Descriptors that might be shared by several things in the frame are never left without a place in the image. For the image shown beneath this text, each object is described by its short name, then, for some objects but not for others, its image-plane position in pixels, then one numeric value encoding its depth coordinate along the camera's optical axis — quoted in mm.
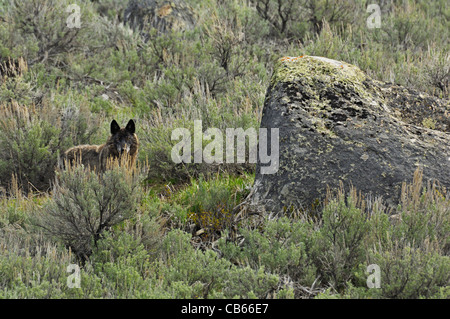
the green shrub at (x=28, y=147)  14086
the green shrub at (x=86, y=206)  9773
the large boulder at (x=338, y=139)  10250
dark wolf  13125
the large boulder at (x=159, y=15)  26469
